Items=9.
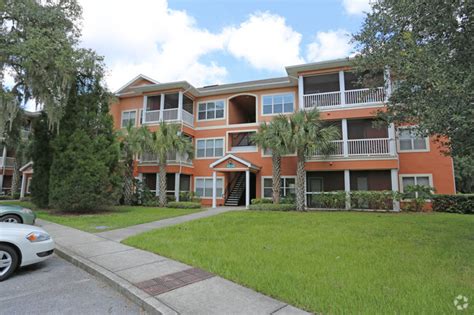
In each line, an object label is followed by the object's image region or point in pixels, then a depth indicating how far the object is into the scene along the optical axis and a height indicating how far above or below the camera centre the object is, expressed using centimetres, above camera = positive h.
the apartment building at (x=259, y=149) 1680 +373
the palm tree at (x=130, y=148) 1795 +256
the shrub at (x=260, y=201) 1728 -78
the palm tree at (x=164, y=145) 1777 +283
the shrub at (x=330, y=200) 1628 -59
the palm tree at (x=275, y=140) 1570 +289
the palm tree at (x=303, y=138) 1527 +292
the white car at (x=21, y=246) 500 -118
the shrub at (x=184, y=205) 1748 -112
